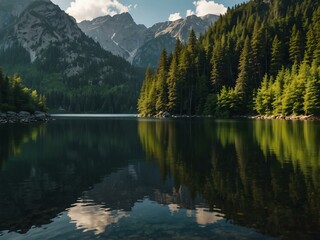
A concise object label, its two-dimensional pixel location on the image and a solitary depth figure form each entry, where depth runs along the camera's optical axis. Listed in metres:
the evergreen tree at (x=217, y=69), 139.50
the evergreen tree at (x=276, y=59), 131.38
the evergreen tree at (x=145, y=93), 158.50
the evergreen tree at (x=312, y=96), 87.81
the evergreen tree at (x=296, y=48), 126.52
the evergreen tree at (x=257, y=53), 135.88
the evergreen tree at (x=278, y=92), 104.70
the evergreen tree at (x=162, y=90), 142.50
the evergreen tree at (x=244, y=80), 124.88
